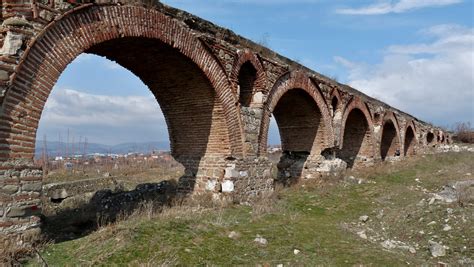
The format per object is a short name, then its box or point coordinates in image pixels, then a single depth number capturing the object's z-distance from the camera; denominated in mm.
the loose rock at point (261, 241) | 5981
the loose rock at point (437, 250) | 5727
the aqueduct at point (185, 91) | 5098
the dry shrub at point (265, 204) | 7909
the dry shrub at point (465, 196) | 7762
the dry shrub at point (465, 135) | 37125
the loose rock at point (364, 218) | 7993
